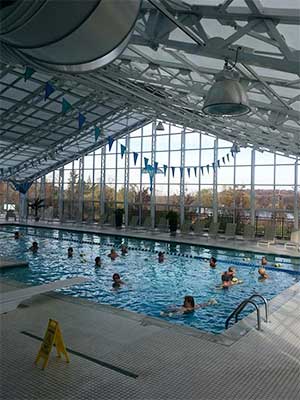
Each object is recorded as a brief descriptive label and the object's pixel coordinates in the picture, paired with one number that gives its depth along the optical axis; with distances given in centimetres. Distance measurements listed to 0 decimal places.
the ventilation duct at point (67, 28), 79
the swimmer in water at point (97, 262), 942
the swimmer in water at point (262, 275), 855
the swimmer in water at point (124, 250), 1133
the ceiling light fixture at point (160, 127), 1181
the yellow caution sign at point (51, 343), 313
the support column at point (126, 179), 1883
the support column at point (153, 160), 1789
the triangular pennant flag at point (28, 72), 784
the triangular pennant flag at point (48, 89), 841
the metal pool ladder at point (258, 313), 434
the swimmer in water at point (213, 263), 965
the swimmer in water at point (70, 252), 1068
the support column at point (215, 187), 1599
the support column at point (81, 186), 2069
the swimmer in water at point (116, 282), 746
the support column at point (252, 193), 1505
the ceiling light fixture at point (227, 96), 303
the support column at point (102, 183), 1980
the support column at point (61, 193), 2158
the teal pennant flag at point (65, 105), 893
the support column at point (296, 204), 1407
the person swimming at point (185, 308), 599
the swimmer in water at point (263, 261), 976
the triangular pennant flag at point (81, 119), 1061
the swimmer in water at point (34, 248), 1126
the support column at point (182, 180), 1708
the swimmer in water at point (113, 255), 1042
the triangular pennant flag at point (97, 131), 1153
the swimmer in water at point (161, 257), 1025
